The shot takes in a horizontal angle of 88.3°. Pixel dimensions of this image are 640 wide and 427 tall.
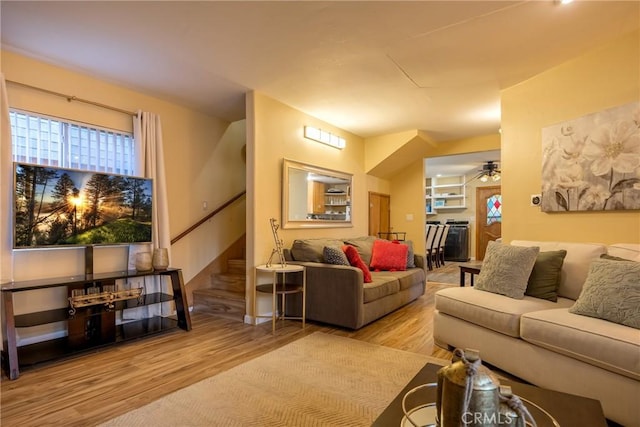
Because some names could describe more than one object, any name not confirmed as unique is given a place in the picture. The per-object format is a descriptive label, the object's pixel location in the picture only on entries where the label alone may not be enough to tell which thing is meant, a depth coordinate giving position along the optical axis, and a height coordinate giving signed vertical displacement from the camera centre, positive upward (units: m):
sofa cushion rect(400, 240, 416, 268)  4.82 -0.63
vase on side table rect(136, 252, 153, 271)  3.31 -0.47
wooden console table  2.41 -0.90
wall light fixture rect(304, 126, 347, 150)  4.54 +1.14
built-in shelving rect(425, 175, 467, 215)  9.89 +0.63
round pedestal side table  3.41 -0.79
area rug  1.84 -1.15
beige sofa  1.77 -0.81
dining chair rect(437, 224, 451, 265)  8.00 -0.81
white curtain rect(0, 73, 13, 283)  2.61 +0.22
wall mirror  4.23 +0.26
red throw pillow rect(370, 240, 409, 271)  4.61 -0.61
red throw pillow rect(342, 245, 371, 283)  3.80 -0.54
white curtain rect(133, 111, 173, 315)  3.59 +0.51
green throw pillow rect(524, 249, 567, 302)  2.64 -0.52
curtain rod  2.87 +1.13
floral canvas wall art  2.63 +0.44
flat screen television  2.67 +0.07
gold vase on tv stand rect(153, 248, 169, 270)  3.39 -0.45
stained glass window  9.15 +0.12
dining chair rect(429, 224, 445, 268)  7.60 -0.78
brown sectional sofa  3.35 -0.84
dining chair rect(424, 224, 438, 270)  7.45 -0.59
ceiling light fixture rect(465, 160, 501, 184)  8.11 +1.05
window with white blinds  2.89 +0.69
